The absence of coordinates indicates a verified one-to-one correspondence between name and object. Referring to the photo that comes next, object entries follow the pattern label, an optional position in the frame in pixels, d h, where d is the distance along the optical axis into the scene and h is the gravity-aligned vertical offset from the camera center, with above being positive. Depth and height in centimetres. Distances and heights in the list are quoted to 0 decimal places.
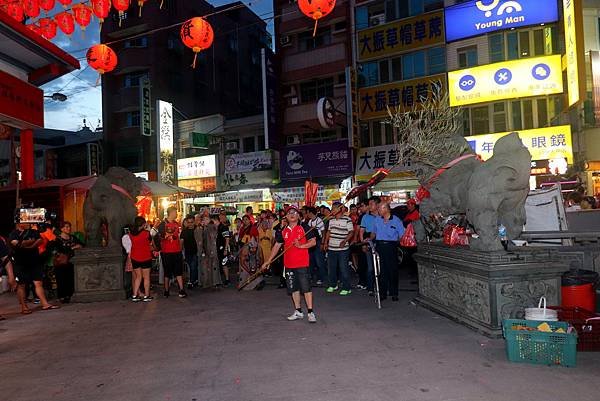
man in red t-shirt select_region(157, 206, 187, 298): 1030 -80
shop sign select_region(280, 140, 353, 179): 2289 +245
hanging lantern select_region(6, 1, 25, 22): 1271 +579
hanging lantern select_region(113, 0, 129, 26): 1199 +547
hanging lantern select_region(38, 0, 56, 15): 1232 +570
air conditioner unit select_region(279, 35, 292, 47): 2558 +928
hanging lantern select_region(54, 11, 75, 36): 1345 +570
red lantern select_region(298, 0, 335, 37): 1035 +448
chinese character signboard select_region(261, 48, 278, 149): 2370 +579
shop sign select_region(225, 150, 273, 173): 2525 +273
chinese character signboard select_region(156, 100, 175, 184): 2520 +402
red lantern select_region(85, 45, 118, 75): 1208 +414
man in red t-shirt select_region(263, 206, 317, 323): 747 -84
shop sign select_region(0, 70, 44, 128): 1241 +339
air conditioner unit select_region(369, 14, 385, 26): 2288 +914
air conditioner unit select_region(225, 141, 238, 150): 2722 +391
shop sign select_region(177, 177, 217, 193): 2637 +175
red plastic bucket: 611 -128
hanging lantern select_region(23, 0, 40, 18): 1248 +571
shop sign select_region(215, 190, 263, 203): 2447 +82
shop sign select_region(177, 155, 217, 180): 2644 +270
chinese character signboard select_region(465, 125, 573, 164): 1759 +221
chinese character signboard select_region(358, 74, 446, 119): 2097 +514
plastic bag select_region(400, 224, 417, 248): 870 -61
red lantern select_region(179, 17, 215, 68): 1108 +430
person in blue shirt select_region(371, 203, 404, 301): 876 -72
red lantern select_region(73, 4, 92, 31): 1297 +569
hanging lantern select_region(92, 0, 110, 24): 1202 +545
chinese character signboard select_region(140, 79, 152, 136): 2528 +588
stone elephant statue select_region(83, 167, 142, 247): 1069 +17
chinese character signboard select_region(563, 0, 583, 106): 1433 +486
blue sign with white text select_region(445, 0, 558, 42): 1856 +755
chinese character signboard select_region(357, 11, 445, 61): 2088 +785
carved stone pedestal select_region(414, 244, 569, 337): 599 -108
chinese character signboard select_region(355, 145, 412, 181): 2167 +217
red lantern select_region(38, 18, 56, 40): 1409 +584
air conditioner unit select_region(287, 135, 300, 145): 2545 +385
